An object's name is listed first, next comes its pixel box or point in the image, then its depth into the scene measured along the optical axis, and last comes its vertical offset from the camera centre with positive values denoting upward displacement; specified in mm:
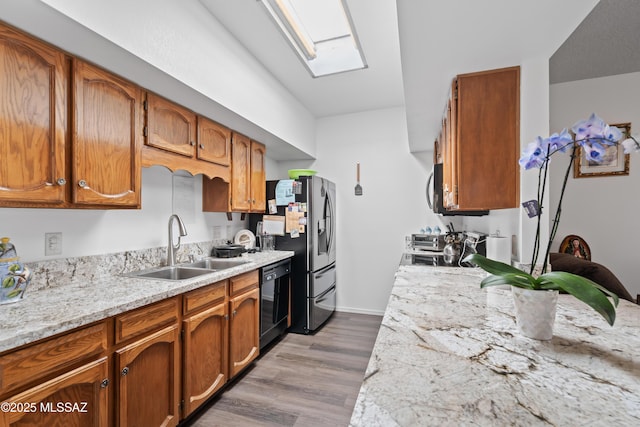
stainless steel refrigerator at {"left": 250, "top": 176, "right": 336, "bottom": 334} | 3021 -318
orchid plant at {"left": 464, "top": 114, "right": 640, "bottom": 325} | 686 -34
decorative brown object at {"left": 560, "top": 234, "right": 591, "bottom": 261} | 2553 -313
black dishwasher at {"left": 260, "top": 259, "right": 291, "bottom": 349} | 2523 -841
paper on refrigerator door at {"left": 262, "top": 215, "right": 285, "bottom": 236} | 3086 -128
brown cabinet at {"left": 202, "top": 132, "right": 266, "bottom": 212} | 2568 +270
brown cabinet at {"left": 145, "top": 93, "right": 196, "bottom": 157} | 1771 +589
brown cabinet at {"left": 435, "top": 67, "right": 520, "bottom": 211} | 1548 +409
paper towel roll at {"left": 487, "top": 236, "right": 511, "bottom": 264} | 1554 -201
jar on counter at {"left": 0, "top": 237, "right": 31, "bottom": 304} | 1201 -264
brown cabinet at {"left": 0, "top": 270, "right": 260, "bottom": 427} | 988 -696
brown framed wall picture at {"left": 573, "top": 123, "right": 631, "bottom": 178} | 2508 +426
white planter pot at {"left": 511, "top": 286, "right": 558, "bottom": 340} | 814 -288
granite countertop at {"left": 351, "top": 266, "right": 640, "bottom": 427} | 516 -371
